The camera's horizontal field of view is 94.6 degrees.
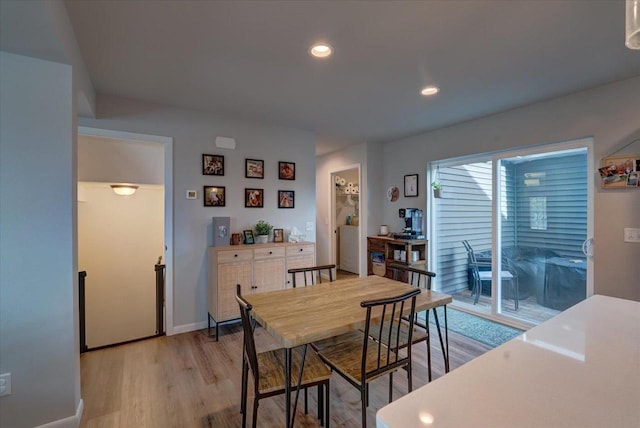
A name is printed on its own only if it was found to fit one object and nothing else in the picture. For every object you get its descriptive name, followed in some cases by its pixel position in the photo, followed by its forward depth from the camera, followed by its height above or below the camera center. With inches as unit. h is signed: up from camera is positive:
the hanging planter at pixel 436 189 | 167.2 +13.1
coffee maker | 171.0 -7.7
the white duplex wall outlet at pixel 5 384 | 67.5 -39.4
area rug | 123.2 -52.8
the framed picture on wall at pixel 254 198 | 149.9 +7.3
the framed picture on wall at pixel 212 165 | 138.6 +22.7
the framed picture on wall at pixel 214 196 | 139.1 +7.7
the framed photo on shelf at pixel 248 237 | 145.7 -12.3
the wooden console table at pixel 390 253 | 165.5 -24.6
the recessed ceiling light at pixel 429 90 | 109.7 +46.4
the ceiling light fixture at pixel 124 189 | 163.3 +13.7
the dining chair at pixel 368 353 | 62.1 -34.7
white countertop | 26.2 -18.4
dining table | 58.3 -23.2
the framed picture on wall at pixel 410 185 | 178.1 +16.6
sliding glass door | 122.2 -9.1
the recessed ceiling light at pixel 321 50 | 82.4 +46.4
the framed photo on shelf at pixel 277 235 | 156.6 -12.2
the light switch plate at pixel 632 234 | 101.2 -8.0
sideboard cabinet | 125.5 -25.8
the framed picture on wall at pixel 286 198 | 160.1 +7.6
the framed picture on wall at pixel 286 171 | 159.9 +22.8
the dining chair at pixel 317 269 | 94.4 -19.0
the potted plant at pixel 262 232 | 147.4 -10.0
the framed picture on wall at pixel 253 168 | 149.9 +22.5
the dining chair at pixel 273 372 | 60.7 -35.7
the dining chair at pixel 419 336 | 79.9 -35.4
